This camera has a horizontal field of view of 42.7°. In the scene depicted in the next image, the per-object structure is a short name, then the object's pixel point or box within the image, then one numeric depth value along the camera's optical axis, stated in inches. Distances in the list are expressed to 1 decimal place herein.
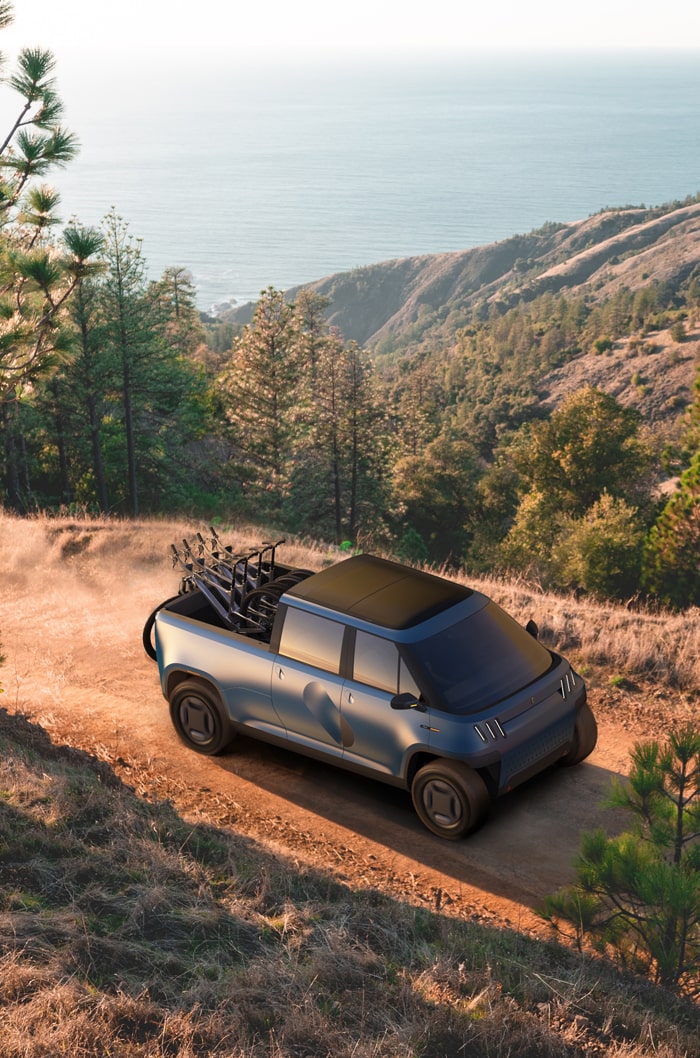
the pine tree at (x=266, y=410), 1982.0
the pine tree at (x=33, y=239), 404.2
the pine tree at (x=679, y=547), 1354.6
